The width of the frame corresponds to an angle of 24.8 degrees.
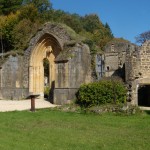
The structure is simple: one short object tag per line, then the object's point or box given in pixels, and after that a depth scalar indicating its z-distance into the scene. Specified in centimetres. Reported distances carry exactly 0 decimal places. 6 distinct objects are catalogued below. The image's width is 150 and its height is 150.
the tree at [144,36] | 5738
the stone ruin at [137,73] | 1706
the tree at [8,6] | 5273
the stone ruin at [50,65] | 1912
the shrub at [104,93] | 1538
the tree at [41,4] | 5375
